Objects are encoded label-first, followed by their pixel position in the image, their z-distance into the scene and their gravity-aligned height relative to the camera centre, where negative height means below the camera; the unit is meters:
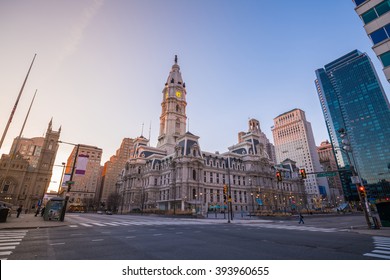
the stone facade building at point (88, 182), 135.00 +20.55
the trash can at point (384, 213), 21.11 -0.21
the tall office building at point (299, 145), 145.82 +49.92
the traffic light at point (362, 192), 19.88 +1.79
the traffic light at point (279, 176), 25.11 +4.14
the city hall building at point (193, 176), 65.31 +12.77
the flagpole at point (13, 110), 16.81 +8.36
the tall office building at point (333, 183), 151.18 +22.84
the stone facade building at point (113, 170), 152.88 +30.33
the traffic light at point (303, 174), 23.31 +4.09
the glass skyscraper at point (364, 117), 123.44 +58.90
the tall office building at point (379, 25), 21.47 +19.39
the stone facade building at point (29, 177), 73.81 +12.68
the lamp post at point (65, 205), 24.61 +0.75
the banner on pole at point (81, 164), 23.01 +5.22
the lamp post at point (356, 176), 20.00 +3.36
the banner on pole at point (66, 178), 26.54 +4.22
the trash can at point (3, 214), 22.29 -0.31
